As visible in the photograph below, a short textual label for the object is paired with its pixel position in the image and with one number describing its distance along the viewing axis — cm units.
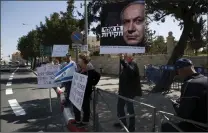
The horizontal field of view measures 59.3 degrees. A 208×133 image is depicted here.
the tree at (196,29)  828
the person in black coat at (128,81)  382
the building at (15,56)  11066
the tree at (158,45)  1720
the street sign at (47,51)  1727
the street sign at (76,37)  869
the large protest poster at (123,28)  395
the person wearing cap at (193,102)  206
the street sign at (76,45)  902
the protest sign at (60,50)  930
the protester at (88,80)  391
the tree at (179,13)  749
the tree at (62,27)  2017
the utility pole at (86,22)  964
